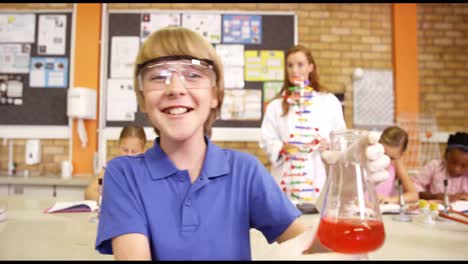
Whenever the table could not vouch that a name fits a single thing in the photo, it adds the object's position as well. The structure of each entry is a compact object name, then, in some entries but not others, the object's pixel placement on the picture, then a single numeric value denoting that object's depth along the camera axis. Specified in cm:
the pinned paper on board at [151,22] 390
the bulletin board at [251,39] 388
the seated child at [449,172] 261
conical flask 67
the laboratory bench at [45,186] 327
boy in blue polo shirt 89
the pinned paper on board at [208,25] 389
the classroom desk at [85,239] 107
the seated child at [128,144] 223
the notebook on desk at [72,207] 168
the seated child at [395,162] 250
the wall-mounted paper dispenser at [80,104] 358
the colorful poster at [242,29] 389
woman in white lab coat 213
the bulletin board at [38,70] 385
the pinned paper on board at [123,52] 389
